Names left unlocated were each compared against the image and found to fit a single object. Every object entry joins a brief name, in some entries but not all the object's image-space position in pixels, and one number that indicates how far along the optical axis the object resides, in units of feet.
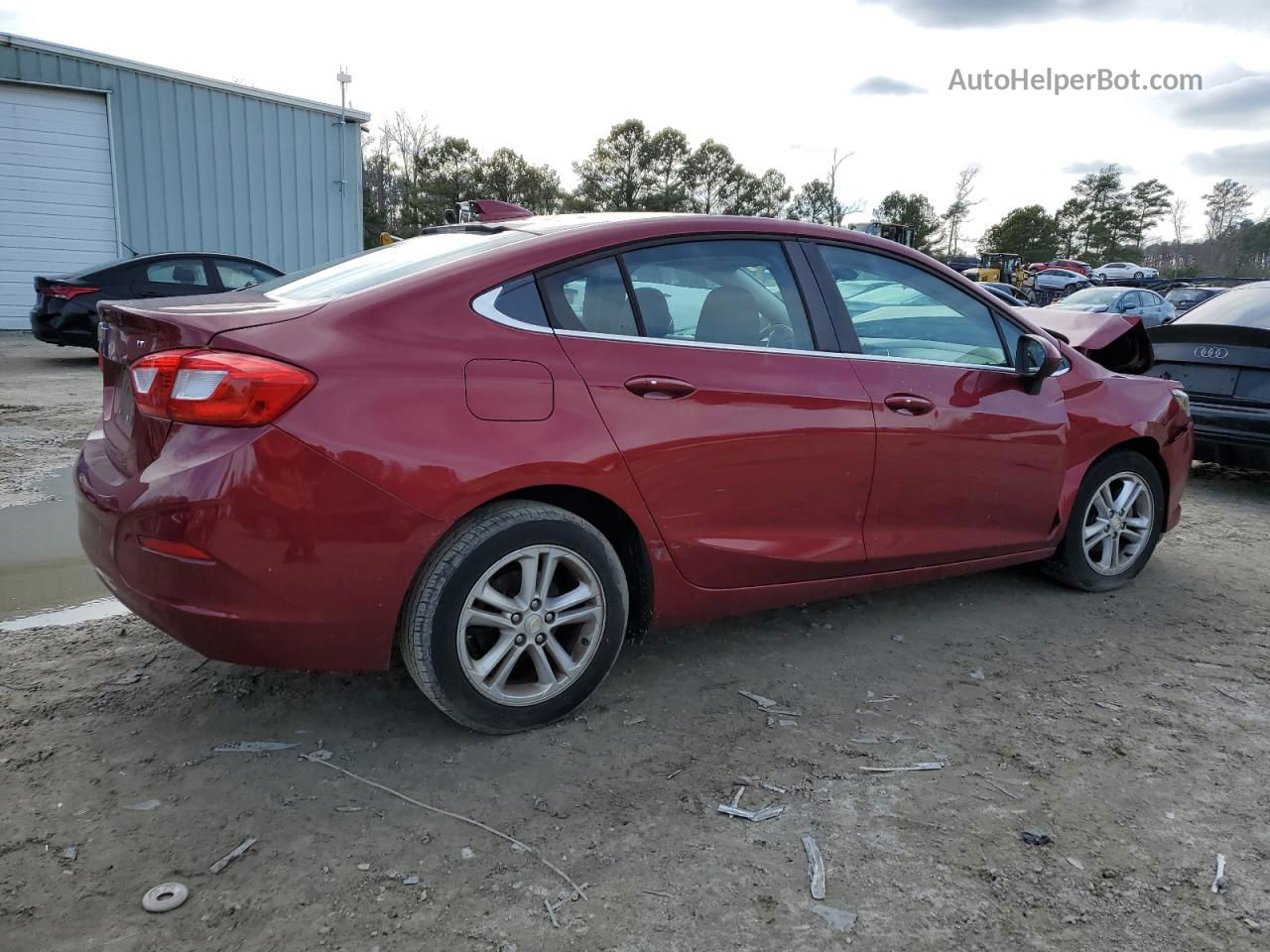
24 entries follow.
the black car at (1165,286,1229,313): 84.58
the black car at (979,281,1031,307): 100.69
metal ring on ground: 6.86
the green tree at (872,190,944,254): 213.87
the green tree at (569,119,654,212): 164.14
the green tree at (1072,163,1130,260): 226.38
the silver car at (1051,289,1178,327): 72.84
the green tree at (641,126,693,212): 170.71
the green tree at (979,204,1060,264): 229.45
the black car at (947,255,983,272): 170.75
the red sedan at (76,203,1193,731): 8.10
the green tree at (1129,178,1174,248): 228.22
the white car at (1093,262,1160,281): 177.58
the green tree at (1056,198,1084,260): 229.86
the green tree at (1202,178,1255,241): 228.84
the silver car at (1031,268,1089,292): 145.07
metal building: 52.31
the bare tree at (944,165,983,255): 218.79
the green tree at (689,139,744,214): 178.19
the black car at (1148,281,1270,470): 20.52
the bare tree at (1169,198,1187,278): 231.71
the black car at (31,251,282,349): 36.47
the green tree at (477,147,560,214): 149.07
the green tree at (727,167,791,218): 187.11
